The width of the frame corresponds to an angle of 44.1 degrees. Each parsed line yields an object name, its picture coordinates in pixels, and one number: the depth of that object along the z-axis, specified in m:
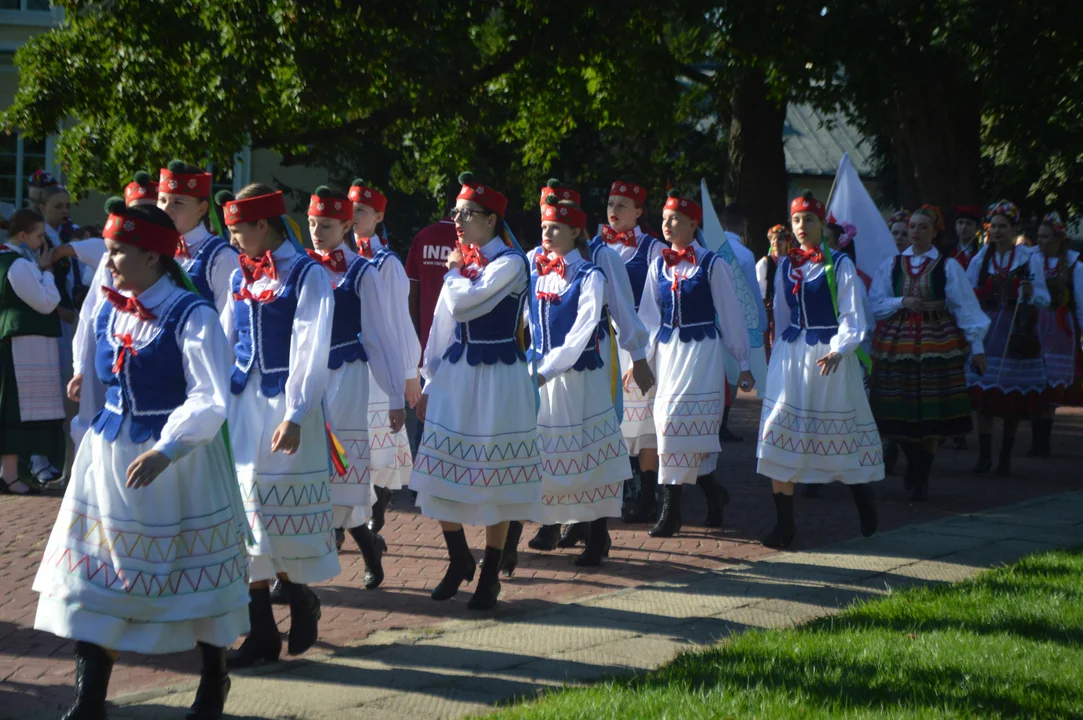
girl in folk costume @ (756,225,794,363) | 14.60
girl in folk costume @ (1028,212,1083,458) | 13.16
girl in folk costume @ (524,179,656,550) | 7.86
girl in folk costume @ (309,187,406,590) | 6.89
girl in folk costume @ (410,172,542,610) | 6.75
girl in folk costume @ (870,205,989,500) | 10.40
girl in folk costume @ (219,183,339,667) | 5.63
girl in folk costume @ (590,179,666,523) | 9.25
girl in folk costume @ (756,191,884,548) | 8.41
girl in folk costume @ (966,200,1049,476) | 12.35
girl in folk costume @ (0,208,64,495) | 10.41
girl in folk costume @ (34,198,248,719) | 4.57
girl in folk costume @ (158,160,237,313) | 6.50
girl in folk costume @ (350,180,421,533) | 7.36
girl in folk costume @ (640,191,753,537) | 8.79
